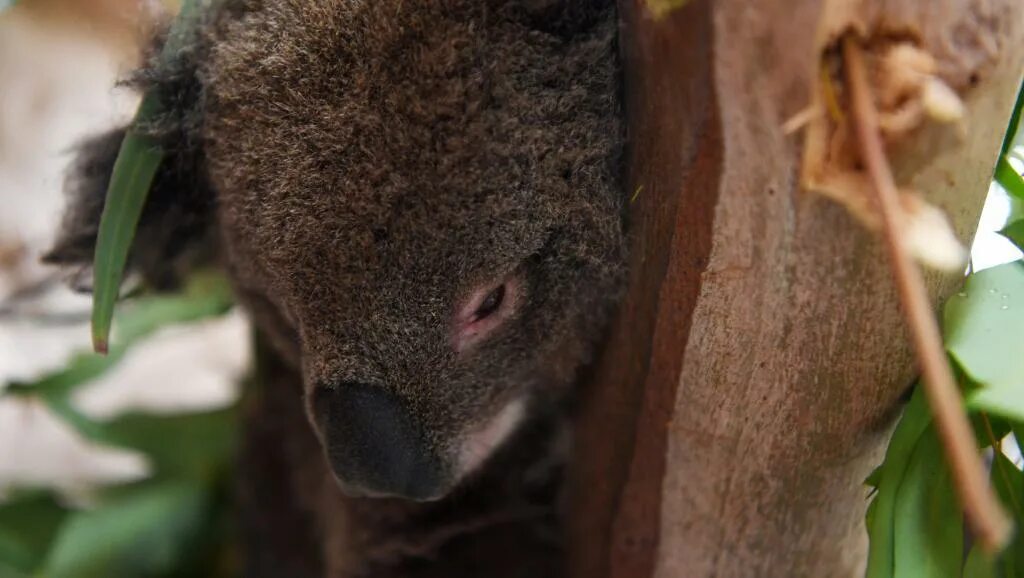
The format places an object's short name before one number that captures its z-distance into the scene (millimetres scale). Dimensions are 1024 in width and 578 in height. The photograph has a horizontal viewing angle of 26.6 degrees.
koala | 559
